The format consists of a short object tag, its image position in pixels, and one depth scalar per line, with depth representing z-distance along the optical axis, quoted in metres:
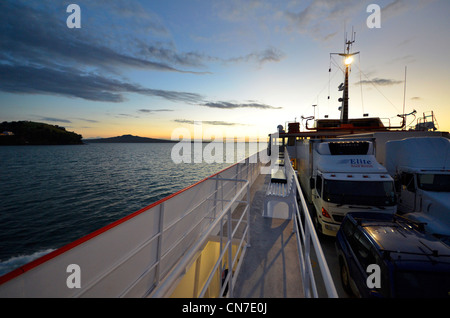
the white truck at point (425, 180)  5.68
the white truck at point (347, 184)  5.80
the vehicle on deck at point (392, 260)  2.88
